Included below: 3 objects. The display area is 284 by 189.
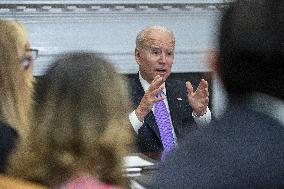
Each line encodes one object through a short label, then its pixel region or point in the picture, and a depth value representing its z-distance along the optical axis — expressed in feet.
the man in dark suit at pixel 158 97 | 18.95
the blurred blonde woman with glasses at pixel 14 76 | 13.89
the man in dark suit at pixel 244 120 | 6.61
